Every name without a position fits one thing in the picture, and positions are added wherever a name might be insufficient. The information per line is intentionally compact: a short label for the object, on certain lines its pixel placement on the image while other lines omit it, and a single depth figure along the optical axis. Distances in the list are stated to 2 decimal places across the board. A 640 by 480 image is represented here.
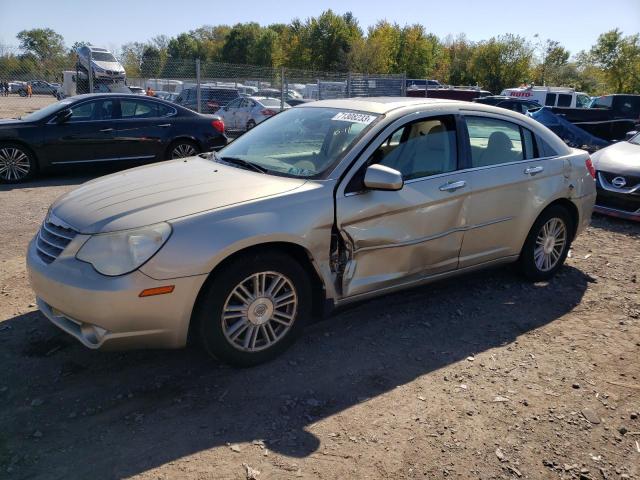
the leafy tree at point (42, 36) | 87.14
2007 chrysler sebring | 3.08
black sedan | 9.12
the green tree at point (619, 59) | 48.69
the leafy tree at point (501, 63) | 51.28
